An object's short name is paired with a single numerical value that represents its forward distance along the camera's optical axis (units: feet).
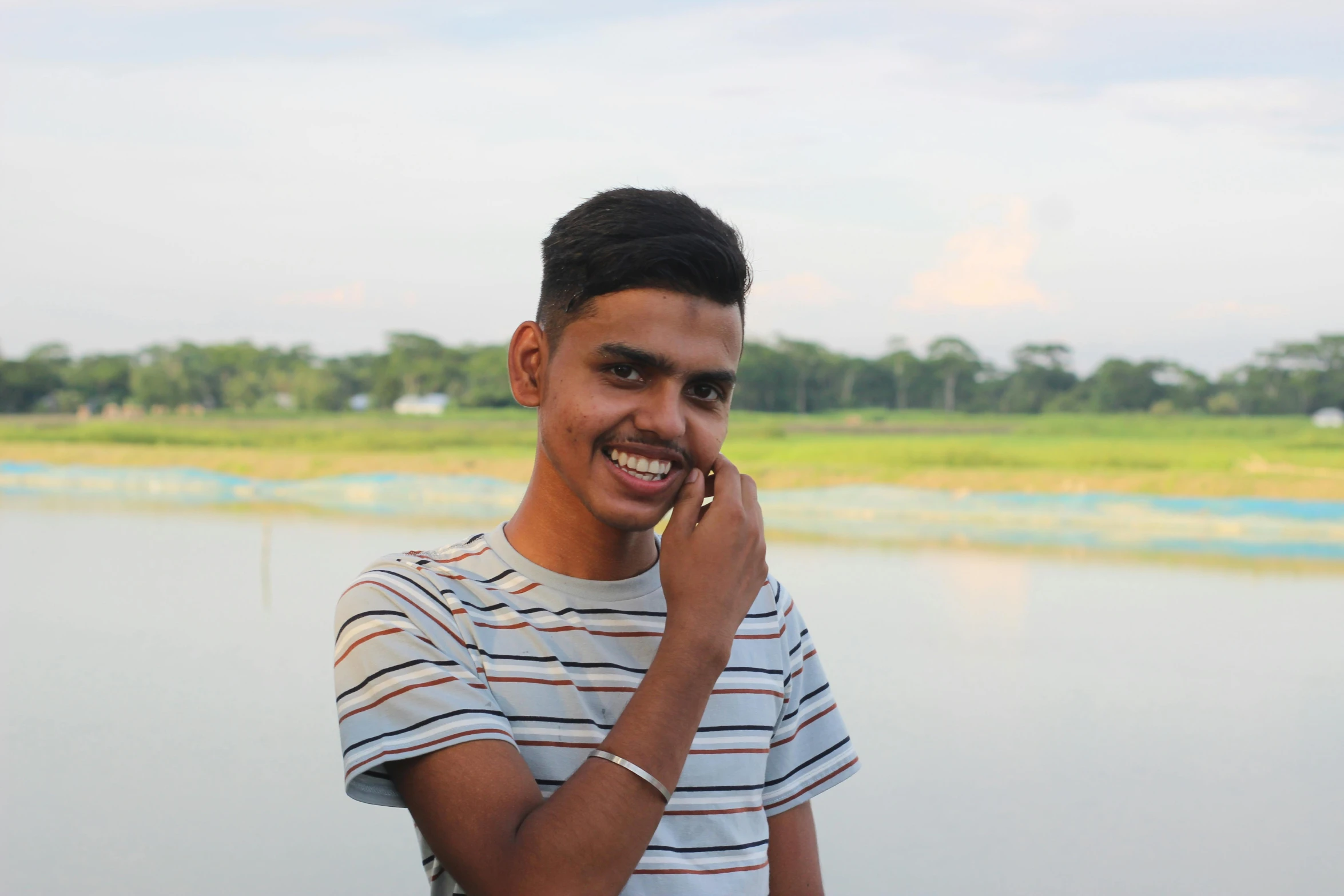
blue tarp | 39.14
